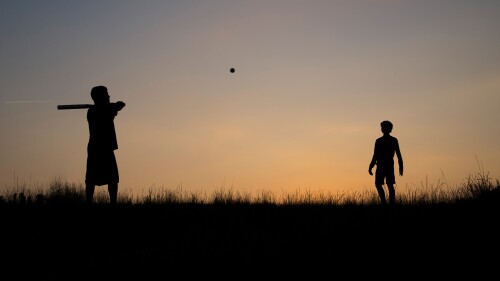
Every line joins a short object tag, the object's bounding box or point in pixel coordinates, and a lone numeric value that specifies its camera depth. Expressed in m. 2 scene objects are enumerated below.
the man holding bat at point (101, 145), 9.42
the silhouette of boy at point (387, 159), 12.39
